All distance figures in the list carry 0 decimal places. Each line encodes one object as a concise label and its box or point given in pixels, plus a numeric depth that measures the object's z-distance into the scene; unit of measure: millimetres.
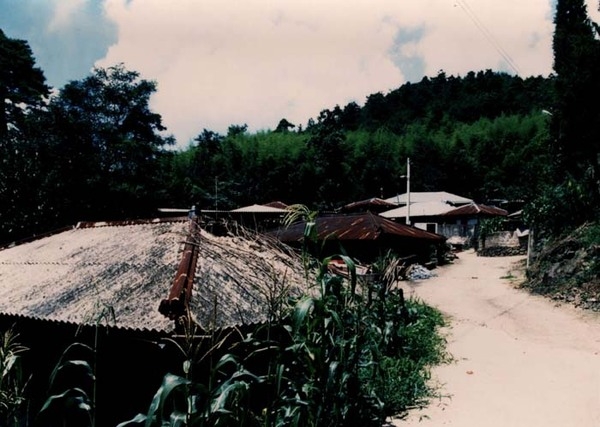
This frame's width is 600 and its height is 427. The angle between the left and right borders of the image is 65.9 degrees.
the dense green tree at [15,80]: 27203
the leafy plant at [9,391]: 3003
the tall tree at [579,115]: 16562
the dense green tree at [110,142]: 21547
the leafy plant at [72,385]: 5375
